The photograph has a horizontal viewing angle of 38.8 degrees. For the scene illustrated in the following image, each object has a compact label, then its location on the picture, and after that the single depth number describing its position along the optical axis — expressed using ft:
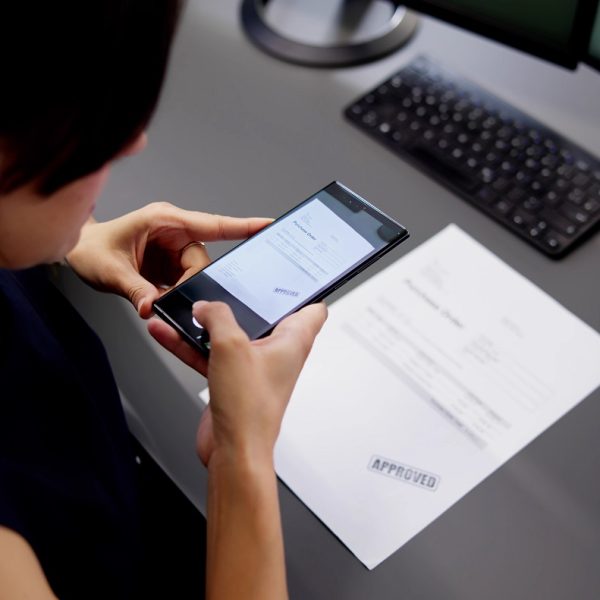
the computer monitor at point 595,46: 2.83
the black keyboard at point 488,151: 2.82
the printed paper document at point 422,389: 2.30
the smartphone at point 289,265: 2.23
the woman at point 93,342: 1.44
